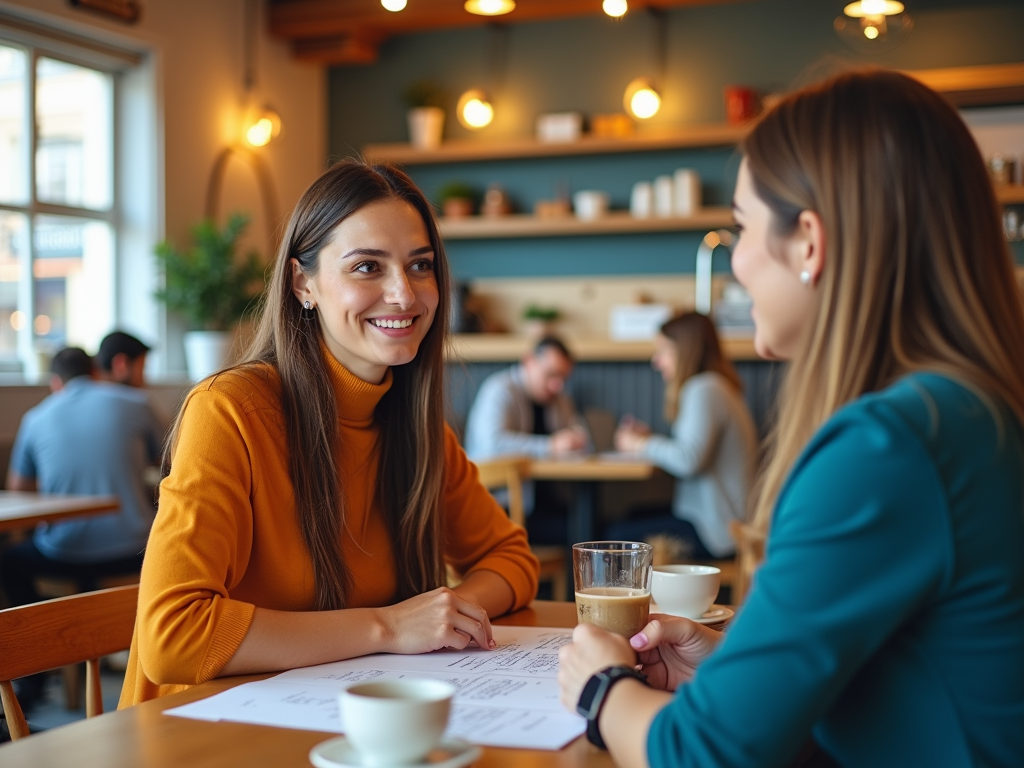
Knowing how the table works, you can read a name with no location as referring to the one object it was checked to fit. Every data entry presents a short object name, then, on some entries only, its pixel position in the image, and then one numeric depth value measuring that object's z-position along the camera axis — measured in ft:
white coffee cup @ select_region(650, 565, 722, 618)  4.83
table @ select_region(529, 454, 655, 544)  14.48
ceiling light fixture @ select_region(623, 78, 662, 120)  20.02
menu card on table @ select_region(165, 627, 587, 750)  3.40
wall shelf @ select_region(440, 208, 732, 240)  19.85
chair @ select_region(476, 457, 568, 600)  12.46
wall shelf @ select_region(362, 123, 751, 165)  19.90
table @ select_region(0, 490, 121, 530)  10.65
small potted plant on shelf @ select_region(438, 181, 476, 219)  21.61
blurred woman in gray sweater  14.03
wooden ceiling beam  20.24
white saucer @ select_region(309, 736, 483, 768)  2.93
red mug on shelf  19.72
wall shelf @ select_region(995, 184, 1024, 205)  18.44
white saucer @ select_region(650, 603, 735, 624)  4.90
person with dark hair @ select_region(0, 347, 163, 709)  12.77
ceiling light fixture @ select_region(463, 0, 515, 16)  14.17
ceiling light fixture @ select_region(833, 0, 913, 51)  12.45
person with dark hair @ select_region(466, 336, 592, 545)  15.83
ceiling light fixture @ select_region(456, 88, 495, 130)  20.99
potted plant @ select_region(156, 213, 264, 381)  18.01
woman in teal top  2.76
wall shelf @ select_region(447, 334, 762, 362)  19.19
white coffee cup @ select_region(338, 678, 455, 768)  2.80
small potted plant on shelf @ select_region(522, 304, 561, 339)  21.07
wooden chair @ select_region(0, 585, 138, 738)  4.46
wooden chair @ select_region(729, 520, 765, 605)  9.02
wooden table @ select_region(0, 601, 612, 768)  3.15
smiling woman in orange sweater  4.34
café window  16.83
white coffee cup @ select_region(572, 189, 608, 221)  20.72
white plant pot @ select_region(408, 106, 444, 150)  21.75
